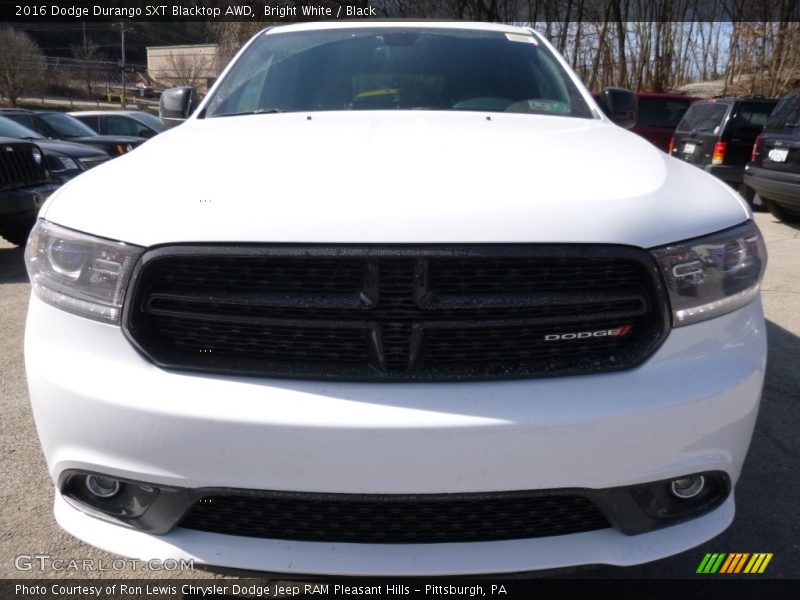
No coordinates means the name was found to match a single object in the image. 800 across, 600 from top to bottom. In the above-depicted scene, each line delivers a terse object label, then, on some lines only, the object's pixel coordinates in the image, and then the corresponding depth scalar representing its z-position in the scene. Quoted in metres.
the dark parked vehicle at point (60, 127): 10.99
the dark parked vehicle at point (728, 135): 10.66
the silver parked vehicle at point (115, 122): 14.32
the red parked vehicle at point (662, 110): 14.04
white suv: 1.56
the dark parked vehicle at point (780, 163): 8.28
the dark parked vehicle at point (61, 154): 7.91
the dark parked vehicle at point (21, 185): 6.59
